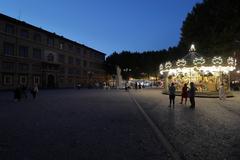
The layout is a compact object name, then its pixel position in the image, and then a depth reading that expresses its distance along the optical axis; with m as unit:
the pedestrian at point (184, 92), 10.65
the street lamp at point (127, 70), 47.80
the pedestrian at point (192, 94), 9.37
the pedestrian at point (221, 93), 13.25
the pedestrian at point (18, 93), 12.29
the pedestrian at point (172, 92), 9.84
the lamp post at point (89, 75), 44.16
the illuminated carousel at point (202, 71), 16.46
